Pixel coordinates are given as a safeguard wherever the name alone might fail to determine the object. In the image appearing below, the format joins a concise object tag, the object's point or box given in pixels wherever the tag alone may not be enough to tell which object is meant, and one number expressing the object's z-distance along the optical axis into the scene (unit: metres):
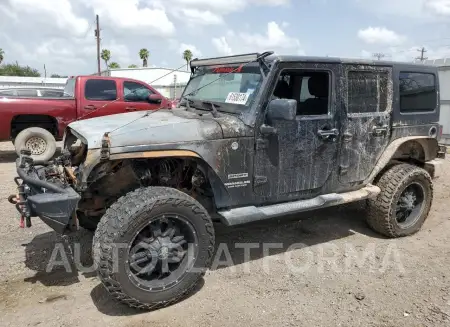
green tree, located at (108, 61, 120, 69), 56.50
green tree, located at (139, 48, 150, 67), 58.20
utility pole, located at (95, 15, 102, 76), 34.75
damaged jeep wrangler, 3.19
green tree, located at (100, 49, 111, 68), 59.49
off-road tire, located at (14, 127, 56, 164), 8.52
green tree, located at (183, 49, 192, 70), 58.36
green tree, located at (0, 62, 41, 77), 53.32
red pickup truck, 8.71
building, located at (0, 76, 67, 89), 23.90
